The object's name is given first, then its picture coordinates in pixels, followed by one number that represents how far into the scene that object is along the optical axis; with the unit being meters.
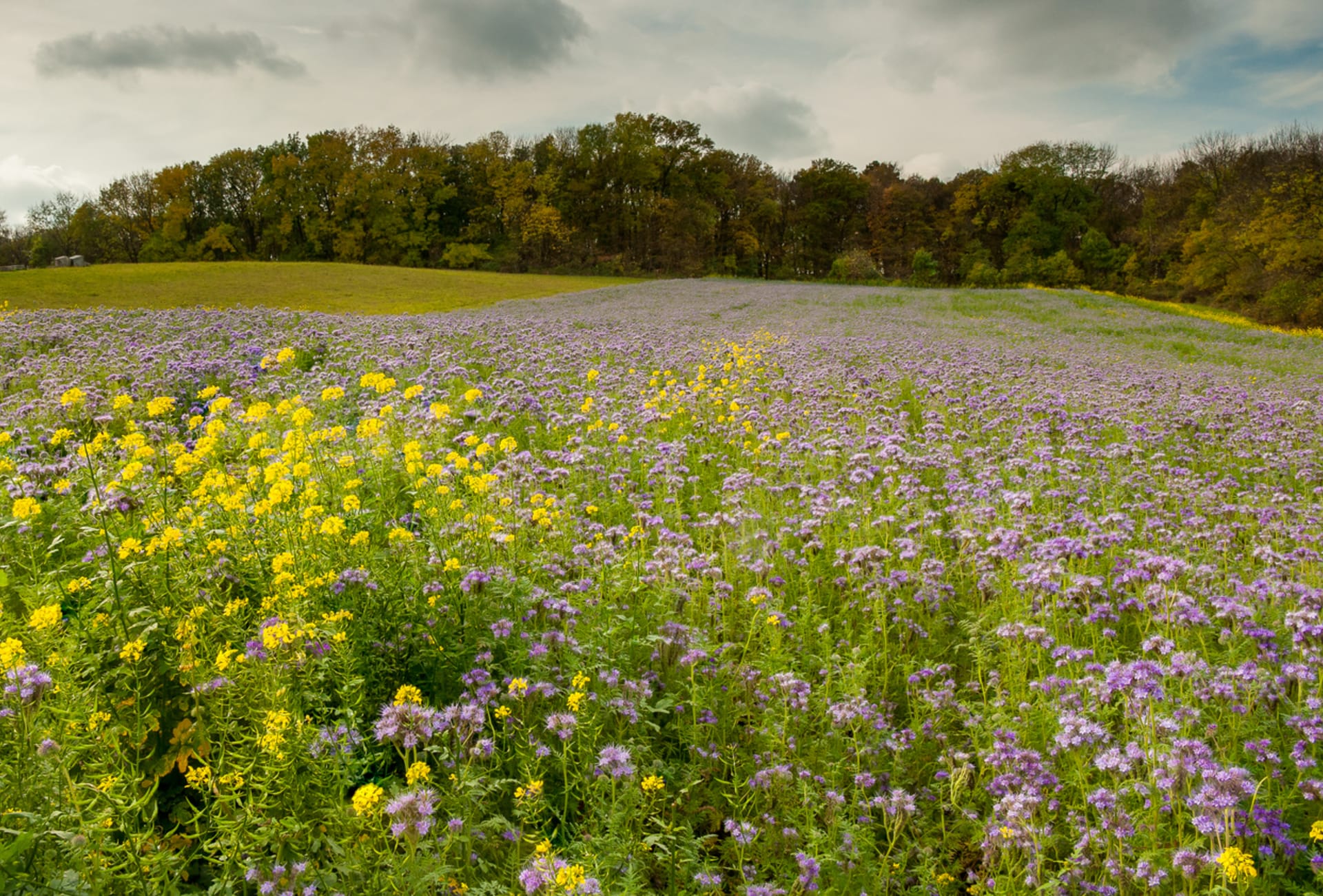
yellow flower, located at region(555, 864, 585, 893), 2.13
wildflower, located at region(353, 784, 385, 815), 2.29
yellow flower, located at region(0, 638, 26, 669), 2.50
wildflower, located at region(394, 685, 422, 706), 2.72
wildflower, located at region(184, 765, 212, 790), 2.52
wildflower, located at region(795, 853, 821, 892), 2.72
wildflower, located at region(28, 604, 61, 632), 2.77
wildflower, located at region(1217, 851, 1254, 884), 2.32
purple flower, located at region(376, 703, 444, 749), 2.61
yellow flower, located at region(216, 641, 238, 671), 2.81
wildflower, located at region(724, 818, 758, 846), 2.87
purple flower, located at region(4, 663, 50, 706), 2.49
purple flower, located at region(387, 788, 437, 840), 2.31
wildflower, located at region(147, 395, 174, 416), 5.05
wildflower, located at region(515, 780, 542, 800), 2.58
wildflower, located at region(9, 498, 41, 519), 3.51
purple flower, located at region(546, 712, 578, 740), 2.92
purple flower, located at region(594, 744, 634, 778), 2.86
